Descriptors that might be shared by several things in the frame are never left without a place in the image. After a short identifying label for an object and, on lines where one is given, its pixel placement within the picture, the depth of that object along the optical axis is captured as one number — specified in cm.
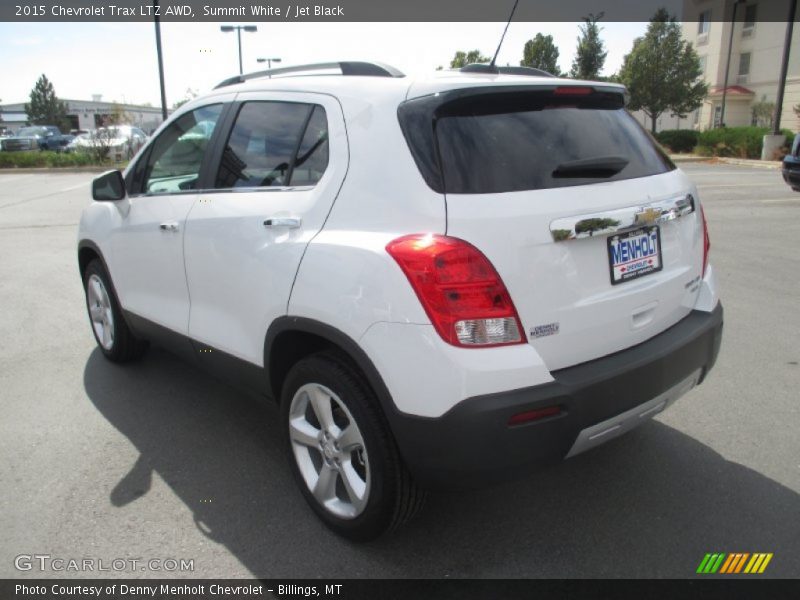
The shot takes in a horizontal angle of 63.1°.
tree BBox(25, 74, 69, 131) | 9069
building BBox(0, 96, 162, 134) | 7861
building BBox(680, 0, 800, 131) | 4300
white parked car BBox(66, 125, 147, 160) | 2762
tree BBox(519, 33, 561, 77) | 4194
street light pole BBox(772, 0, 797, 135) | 2264
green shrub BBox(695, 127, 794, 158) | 2812
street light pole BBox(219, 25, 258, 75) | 2519
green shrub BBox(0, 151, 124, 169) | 2738
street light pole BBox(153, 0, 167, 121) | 2159
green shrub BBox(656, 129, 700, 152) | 3478
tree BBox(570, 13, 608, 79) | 3831
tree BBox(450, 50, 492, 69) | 4927
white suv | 216
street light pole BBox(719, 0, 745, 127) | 4169
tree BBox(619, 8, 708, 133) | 3900
